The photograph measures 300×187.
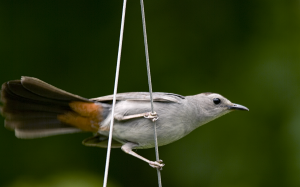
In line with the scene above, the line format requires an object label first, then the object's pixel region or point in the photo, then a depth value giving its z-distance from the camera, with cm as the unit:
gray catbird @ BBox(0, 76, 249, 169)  633
